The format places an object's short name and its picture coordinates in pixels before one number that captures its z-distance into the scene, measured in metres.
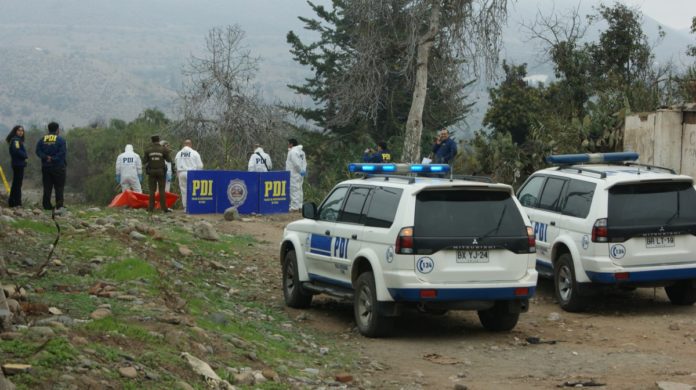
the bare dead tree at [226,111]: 43.06
